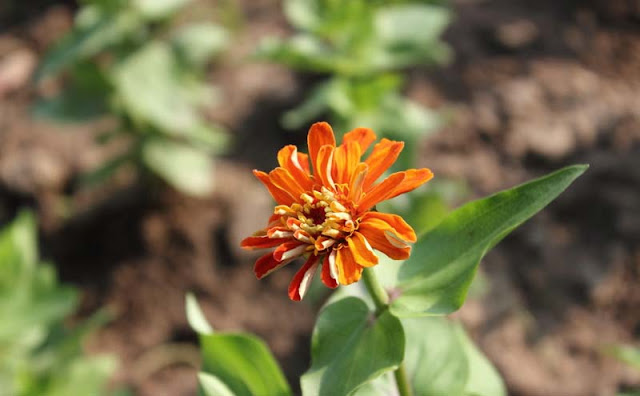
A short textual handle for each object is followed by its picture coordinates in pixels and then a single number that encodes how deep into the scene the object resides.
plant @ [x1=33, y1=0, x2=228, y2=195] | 0.77
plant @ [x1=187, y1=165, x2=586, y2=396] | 0.34
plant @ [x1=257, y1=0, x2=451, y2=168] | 0.70
